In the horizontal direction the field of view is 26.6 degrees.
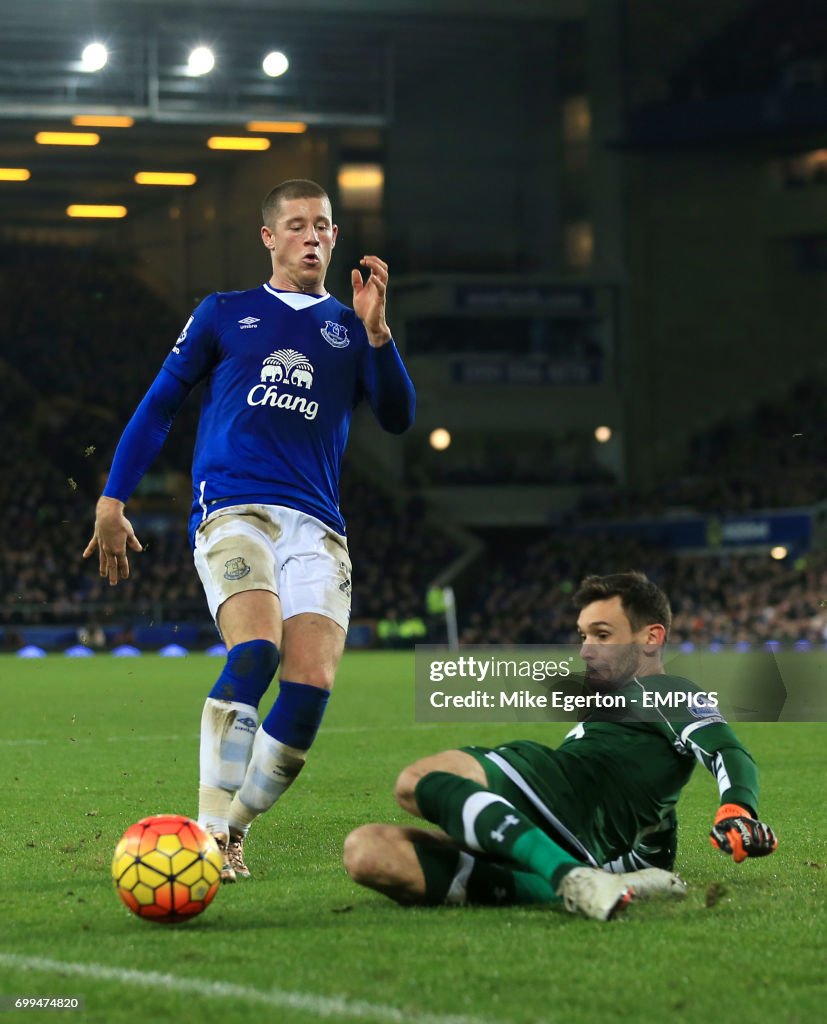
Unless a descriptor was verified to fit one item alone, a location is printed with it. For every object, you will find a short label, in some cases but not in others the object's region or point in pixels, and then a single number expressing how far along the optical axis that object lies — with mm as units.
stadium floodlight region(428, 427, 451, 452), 46938
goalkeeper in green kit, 4973
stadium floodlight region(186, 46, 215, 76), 35750
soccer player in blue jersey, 5840
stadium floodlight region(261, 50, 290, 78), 37750
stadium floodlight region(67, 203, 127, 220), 48688
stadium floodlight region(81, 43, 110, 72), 36000
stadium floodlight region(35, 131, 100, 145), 41281
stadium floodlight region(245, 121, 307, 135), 38822
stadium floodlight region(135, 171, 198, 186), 46812
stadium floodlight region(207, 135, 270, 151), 43562
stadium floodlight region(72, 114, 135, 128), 37688
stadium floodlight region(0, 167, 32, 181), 44656
